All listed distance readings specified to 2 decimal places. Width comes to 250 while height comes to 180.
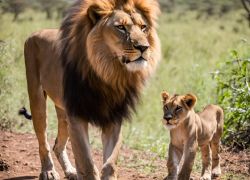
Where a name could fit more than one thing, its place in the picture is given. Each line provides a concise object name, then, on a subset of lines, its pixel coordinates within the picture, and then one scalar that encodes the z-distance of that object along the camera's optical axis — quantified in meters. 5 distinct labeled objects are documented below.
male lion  9.55
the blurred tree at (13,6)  30.64
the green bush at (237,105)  13.51
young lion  10.41
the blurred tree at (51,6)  49.39
